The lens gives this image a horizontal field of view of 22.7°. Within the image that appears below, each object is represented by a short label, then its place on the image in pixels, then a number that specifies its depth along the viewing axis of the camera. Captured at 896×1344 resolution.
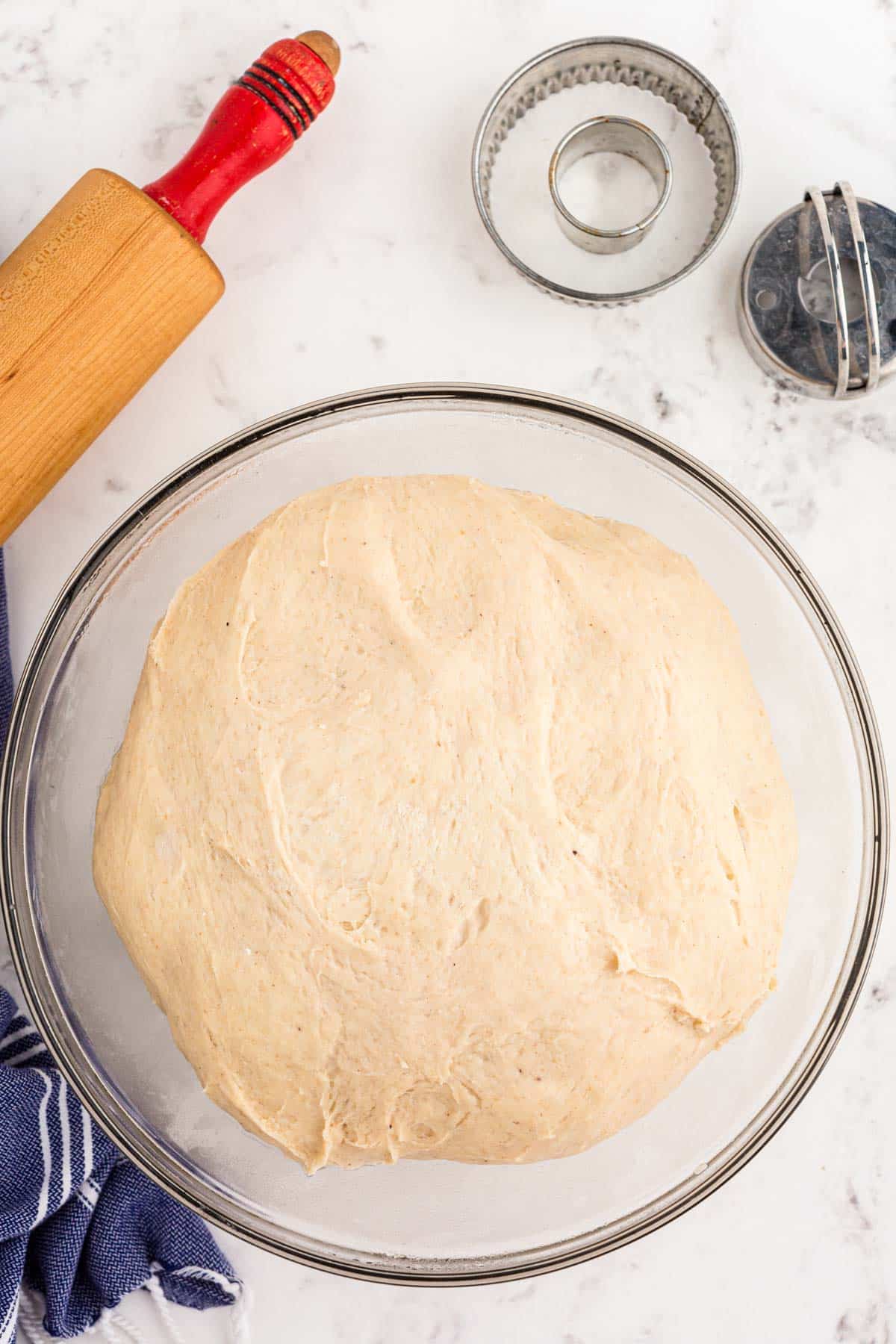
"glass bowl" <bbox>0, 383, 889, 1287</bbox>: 0.72
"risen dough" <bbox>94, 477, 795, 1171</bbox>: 0.67
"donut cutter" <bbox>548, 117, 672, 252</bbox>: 0.75
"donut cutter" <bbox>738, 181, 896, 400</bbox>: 0.75
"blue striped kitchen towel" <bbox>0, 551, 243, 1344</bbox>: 0.75
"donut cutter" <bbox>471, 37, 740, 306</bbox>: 0.75
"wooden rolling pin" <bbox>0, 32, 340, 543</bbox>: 0.72
